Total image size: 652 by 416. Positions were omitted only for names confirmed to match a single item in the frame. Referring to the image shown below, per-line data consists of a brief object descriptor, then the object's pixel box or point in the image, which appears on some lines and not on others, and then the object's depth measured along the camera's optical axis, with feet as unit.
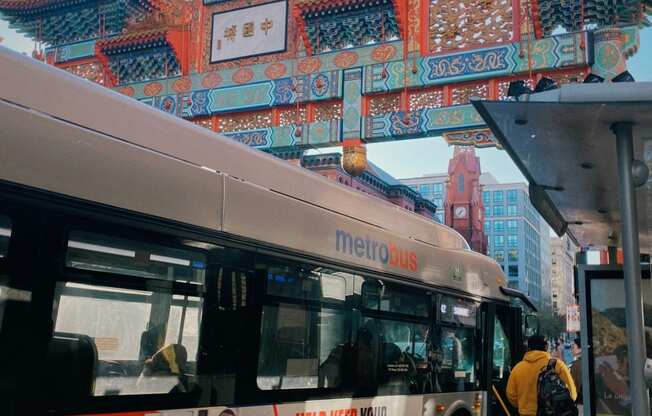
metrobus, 10.26
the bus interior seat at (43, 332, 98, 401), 10.24
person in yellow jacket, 19.45
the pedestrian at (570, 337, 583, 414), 26.89
